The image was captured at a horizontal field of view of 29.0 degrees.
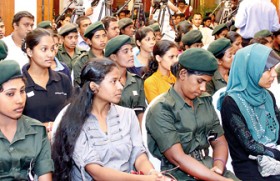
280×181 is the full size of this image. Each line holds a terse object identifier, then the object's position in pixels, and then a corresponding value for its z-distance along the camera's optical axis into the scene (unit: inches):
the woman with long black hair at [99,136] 100.3
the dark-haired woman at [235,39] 204.7
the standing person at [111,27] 226.5
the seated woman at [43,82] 131.5
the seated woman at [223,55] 169.6
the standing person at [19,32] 186.9
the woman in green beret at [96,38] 193.8
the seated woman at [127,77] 149.7
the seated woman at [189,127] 106.6
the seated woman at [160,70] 156.0
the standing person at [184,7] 414.3
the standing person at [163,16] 310.3
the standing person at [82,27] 243.4
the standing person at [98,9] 290.2
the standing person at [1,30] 212.4
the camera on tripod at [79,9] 283.4
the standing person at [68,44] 211.8
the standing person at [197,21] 358.6
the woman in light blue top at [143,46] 194.5
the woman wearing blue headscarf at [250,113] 115.7
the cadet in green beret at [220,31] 257.9
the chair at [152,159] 113.6
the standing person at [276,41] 228.8
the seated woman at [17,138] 94.2
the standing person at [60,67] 159.8
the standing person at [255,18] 255.3
